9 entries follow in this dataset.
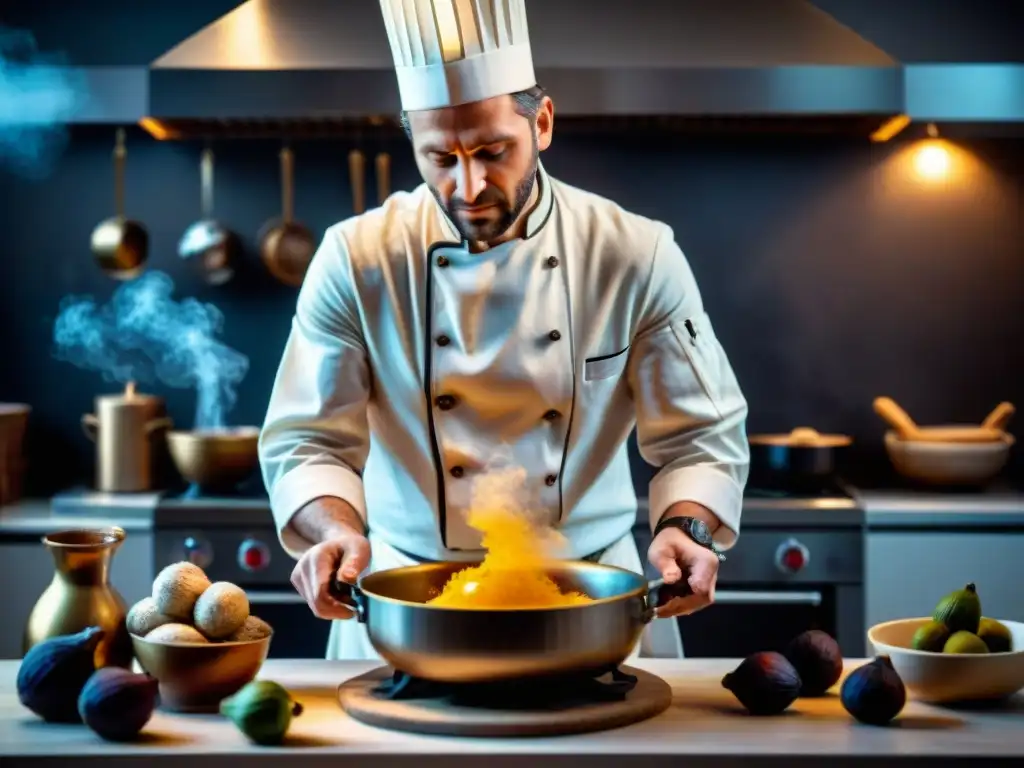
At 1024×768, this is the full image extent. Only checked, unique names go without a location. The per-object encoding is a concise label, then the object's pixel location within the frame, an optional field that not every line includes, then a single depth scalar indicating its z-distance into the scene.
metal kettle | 3.47
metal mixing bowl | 3.33
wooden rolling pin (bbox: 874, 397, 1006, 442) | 3.47
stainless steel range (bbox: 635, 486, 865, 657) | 3.20
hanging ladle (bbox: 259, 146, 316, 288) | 3.72
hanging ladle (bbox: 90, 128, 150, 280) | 3.70
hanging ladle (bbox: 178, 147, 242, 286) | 3.72
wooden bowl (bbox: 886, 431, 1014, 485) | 3.38
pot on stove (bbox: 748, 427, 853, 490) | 3.37
